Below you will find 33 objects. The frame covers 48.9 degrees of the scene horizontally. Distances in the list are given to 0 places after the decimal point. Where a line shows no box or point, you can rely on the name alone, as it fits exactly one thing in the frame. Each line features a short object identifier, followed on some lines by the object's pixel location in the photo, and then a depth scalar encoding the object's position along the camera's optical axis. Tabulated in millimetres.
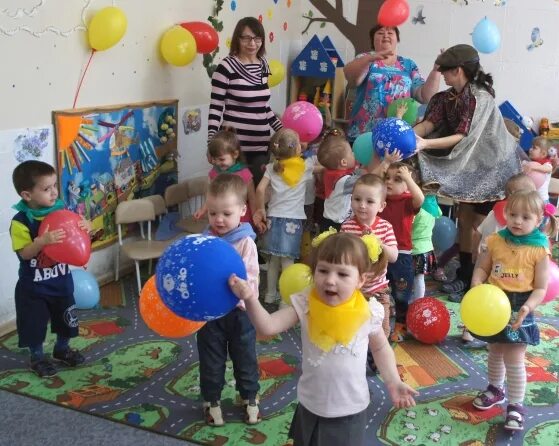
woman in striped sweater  3877
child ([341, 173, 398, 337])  2600
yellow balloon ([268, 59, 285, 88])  4903
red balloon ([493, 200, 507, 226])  3260
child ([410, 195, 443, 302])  3363
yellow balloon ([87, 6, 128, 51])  3408
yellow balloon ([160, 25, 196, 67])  4047
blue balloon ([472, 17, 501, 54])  4777
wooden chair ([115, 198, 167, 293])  3799
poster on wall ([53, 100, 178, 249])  3531
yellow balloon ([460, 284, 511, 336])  2348
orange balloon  2238
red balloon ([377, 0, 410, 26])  4250
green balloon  3861
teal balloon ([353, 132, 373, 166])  3455
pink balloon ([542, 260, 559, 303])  2643
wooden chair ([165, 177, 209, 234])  4238
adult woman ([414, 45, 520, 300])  3420
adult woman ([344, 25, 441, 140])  3982
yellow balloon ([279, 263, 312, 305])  2658
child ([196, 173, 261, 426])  2252
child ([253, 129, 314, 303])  3512
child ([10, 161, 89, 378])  2631
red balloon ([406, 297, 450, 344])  3236
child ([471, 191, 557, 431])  2379
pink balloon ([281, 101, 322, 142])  3811
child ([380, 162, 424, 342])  2970
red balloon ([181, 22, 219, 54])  4254
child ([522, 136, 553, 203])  3979
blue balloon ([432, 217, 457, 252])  4141
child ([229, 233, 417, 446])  1643
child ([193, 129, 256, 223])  3445
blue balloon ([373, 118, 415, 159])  3084
